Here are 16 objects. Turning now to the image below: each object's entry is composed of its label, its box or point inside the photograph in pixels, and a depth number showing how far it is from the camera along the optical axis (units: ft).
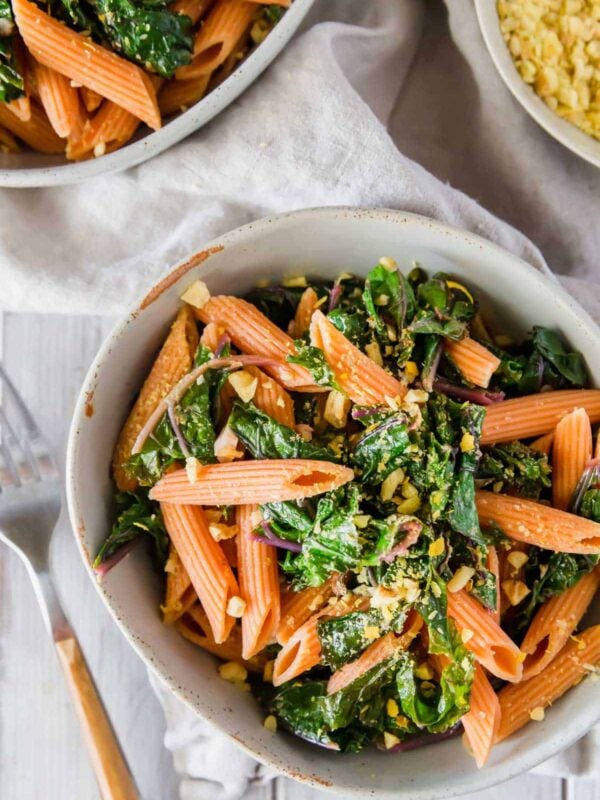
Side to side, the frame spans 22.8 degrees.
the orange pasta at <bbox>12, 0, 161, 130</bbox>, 1.27
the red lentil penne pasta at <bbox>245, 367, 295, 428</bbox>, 1.25
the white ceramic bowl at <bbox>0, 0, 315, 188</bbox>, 1.30
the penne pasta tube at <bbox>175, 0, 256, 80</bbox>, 1.31
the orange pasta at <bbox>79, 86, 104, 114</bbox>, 1.32
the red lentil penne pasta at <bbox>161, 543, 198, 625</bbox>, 1.28
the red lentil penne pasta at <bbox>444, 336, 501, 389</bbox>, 1.25
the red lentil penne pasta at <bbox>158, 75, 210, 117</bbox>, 1.34
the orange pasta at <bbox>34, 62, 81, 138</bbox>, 1.29
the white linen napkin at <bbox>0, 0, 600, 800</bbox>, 1.36
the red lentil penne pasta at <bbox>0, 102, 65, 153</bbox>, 1.34
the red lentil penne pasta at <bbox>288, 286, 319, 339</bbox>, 1.30
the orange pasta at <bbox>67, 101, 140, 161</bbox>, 1.32
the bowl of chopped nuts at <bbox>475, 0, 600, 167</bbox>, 1.36
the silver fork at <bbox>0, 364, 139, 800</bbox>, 1.43
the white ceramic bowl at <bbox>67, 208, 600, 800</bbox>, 1.24
